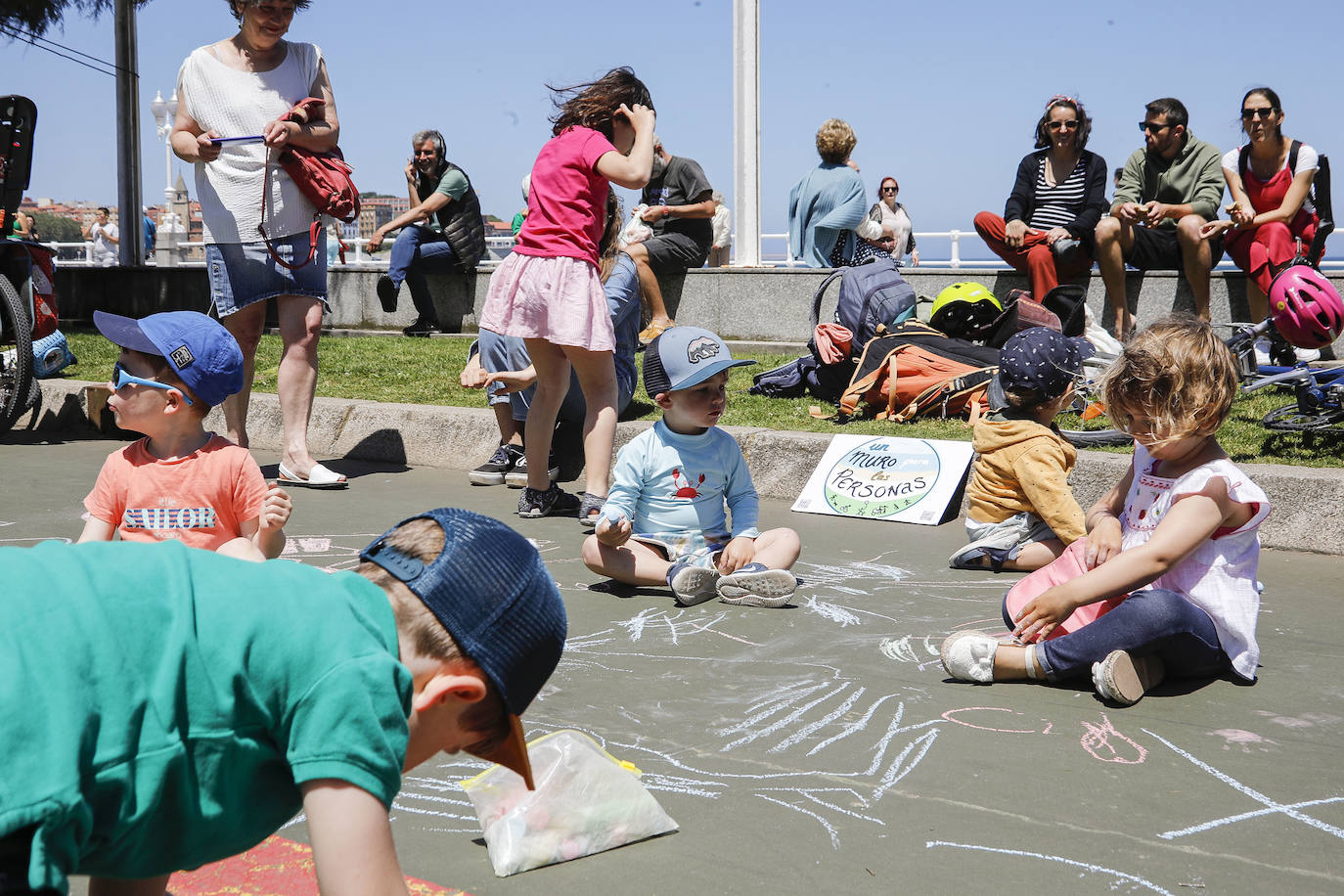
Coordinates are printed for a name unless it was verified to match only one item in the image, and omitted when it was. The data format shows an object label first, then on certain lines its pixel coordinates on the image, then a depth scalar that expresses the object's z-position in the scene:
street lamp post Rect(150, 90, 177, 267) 19.30
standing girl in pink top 5.21
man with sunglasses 7.44
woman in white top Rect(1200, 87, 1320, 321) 7.07
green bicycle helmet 6.91
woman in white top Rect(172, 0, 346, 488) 5.71
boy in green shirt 1.27
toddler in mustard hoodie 4.39
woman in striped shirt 7.66
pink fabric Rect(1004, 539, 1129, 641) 3.34
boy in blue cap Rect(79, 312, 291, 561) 3.19
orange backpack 6.25
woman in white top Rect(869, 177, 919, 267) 14.19
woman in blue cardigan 9.73
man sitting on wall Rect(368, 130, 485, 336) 10.09
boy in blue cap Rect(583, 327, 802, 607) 4.16
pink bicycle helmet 5.58
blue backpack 7.00
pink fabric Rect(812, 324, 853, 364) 6.96
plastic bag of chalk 2.24
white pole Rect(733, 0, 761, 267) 11.17
